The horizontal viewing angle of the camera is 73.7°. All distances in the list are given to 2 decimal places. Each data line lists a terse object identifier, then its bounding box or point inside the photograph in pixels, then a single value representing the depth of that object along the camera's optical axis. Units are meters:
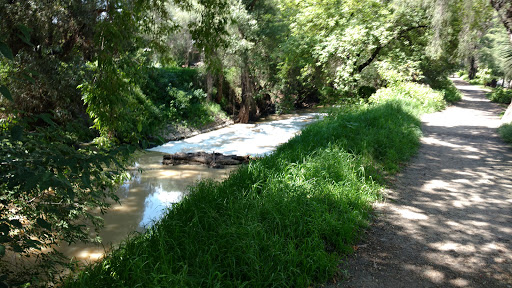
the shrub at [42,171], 2.03
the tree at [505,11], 10.67
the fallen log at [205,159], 11.94
